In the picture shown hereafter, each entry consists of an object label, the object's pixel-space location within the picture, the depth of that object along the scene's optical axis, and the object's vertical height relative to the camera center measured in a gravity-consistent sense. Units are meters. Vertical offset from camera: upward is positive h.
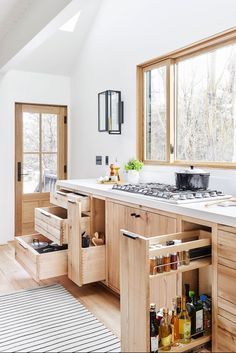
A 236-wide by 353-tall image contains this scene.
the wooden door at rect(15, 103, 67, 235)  4.70 +0.02
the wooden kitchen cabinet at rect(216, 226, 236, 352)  1.74 -0.66
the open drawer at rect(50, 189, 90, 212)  3.04 -0.37
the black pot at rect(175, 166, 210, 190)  2.43 -0.15
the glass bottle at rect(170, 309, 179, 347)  1.85 -0.88
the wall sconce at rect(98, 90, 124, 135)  3.74 +0.48
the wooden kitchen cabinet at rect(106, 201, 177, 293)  2.18 -0.47
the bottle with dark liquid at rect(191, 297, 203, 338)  1.88 -0.87
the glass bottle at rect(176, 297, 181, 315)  1.89 -0.79
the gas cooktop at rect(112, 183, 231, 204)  2.16 -0.24
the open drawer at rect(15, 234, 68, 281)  2.84 -0.87
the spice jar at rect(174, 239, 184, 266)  1.86 -0.53
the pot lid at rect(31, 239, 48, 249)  3.40 -0.84
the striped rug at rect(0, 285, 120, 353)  2.14 -1.13
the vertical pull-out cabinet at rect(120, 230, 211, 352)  1.66 -0.60
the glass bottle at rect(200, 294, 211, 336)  1.90 -0.87
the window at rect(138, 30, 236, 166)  2.68 +0.45
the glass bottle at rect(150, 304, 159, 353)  1.71 -0.86
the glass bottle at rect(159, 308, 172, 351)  1.77 -0.89
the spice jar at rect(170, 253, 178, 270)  1.78 -0.52
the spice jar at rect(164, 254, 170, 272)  1.75 -0.52
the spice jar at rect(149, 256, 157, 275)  1.71 -0.52
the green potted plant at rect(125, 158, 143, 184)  3.33 -0.12
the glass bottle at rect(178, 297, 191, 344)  1.84 -0.89
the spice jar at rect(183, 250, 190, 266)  1.85 -0.53
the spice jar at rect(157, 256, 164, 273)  1.74 -0.52
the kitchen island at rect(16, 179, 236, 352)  1.73 -0.57
